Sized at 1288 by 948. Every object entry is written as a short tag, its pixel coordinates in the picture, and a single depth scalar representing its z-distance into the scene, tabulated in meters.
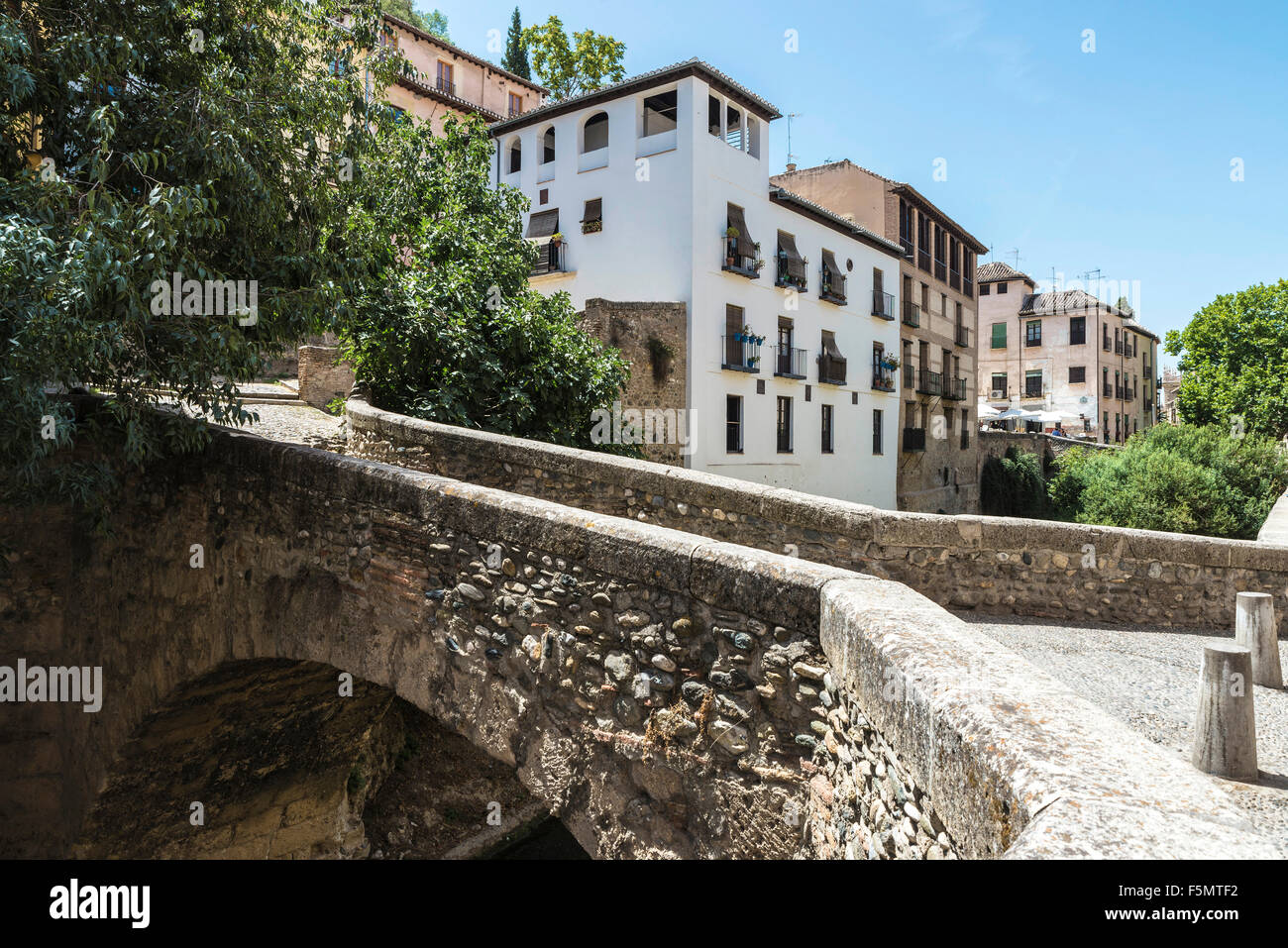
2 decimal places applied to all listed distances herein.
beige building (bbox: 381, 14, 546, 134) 27.28
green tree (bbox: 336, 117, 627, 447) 11.58
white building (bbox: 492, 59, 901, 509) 20.03
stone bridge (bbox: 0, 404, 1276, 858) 2.13
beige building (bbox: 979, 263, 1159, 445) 46.06
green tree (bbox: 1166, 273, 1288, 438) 32.88
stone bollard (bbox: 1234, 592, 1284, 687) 5.39
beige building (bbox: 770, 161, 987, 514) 29.38
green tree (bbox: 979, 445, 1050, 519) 36.59
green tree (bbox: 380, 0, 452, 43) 38.75
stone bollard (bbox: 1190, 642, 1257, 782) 3.80
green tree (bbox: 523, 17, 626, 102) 28.62
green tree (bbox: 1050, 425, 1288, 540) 21.98
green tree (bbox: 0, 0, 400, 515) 5.23
